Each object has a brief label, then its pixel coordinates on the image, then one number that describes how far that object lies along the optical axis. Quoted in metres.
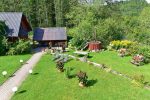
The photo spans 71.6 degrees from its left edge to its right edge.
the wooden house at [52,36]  20.30
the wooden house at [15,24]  18.77
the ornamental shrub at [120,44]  17.00
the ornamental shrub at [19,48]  17.42
